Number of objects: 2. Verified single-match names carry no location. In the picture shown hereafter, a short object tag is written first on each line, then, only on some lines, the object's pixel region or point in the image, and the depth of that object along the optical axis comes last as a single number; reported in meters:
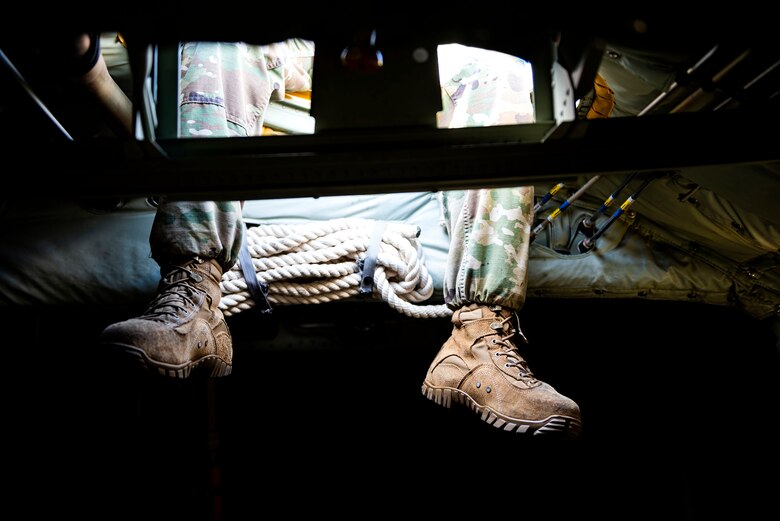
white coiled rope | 1.77
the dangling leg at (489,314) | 1.44
